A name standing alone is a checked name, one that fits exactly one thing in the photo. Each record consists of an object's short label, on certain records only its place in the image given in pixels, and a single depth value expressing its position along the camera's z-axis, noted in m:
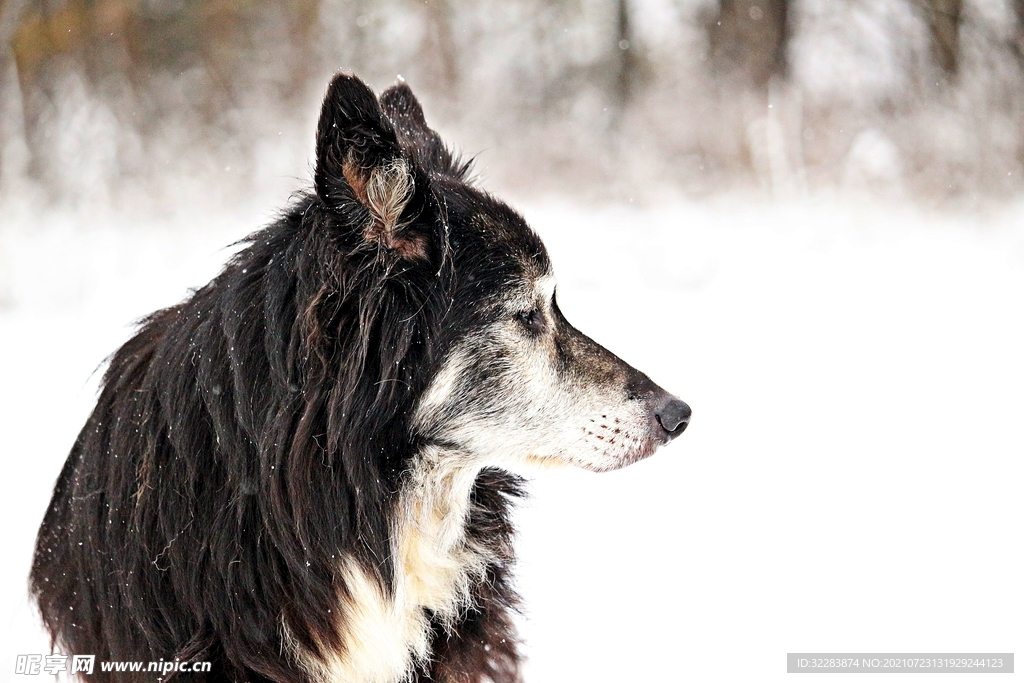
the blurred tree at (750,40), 9.90
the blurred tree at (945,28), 9.53
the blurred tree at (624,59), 10.08
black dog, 2.32
